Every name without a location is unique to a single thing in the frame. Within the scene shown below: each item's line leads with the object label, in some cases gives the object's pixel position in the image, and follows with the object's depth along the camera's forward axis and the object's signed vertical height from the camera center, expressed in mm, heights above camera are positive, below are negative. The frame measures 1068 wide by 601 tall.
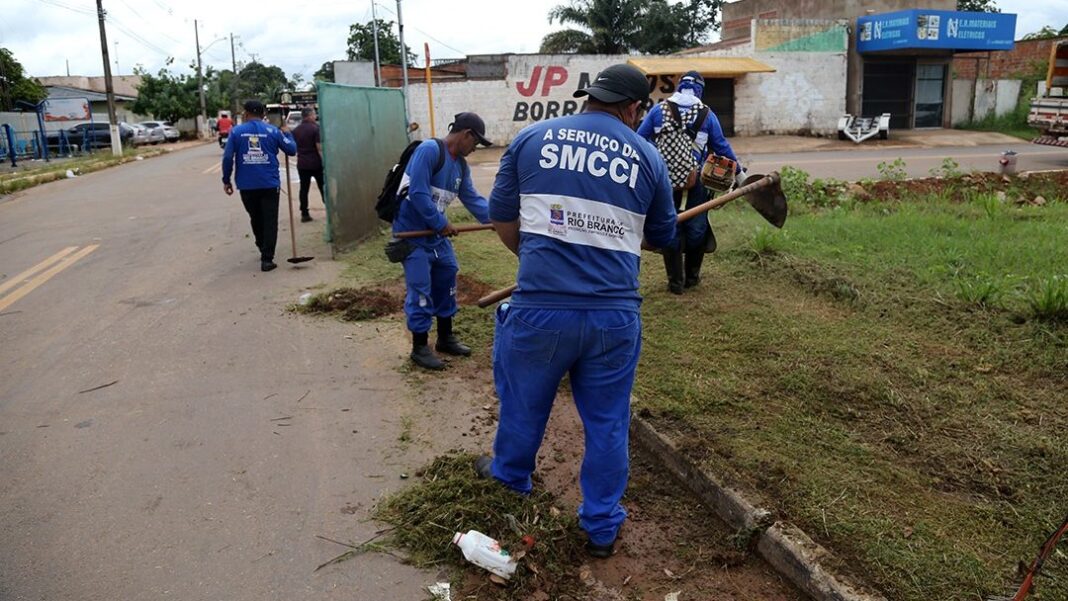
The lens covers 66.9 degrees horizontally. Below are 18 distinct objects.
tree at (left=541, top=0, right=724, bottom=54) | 40312 +4614
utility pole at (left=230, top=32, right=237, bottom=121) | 63969 +2630
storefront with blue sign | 27641 +2192
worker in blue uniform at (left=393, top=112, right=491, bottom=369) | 5355 -627
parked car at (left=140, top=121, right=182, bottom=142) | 45719 +102
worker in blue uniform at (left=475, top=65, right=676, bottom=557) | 3207 -582
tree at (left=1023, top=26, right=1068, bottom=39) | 34888 +3370
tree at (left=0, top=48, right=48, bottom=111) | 39906 +2424
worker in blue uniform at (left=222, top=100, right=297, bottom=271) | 8617 -391
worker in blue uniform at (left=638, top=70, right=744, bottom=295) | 6707 -586
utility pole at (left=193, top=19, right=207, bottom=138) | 52469 +1090
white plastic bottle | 3225 -1701
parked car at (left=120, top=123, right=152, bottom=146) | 41875 -247
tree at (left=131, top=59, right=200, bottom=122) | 50531 +2026
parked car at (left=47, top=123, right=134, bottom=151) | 34581 -179
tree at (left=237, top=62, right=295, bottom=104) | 65100 +4104
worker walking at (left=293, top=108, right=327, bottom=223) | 11781 -278
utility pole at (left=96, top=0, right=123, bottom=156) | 31547 +1380
